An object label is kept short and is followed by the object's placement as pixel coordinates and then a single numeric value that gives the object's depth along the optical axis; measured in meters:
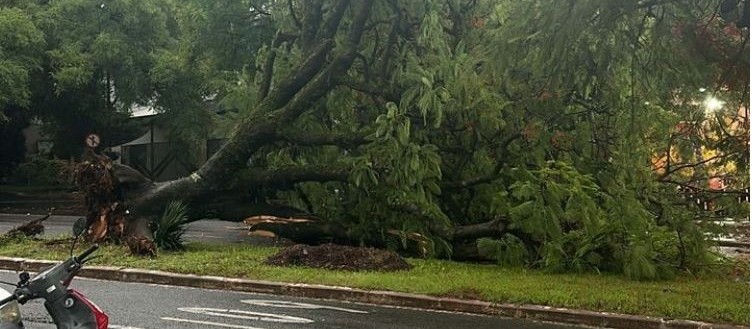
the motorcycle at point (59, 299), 4.62
